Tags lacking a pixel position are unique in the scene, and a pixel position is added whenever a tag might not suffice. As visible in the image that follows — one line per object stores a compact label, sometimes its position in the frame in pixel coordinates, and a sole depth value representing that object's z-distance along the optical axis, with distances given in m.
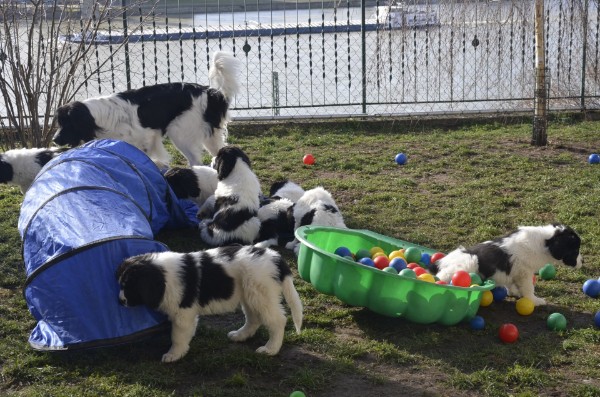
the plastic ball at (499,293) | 5.94
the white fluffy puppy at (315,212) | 6.97
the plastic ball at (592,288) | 5.97
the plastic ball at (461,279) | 5.52
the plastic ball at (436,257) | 6.19
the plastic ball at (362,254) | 6.37
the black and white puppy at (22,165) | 7.97
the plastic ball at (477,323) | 5.47
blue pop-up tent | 4.93
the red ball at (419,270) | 5.82
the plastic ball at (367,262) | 5.94
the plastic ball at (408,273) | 5.54
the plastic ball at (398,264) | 5.90
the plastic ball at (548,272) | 6.30
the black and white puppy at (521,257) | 5.73
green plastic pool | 5.26
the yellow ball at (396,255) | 6.28
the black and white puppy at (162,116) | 8.56
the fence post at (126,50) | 12.25
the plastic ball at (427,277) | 5.55
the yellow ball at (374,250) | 6.51
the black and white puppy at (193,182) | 7.97
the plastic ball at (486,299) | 5.74
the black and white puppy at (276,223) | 7.20
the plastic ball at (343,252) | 6.26
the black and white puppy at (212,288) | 4.84
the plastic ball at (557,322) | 5.41
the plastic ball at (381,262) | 5.99
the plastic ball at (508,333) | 5.26
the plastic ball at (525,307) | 5.66
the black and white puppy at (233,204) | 7.01
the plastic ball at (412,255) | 6.30
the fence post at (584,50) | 12.26
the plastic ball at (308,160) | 9.98
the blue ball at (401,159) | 9.96
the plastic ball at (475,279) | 5.60
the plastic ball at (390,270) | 5.52
